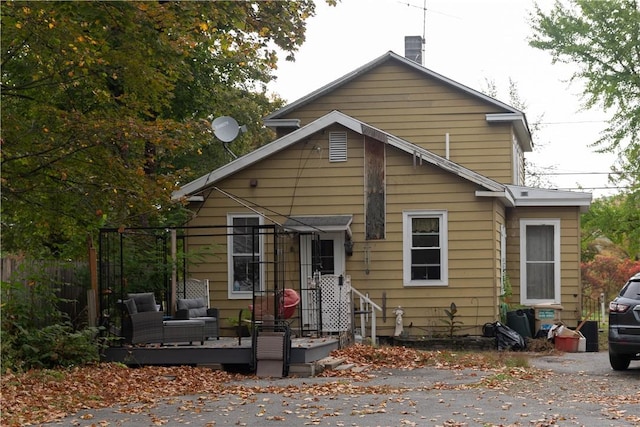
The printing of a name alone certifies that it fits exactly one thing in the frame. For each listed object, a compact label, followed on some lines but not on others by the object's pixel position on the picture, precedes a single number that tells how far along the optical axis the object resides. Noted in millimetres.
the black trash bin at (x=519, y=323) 22578
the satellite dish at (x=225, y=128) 21281
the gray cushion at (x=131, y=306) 16562
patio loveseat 16641
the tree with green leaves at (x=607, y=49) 27766
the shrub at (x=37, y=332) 15156
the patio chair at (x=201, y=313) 18500
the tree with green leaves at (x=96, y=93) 15211
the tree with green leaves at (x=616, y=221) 29688
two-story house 21297
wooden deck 16391
